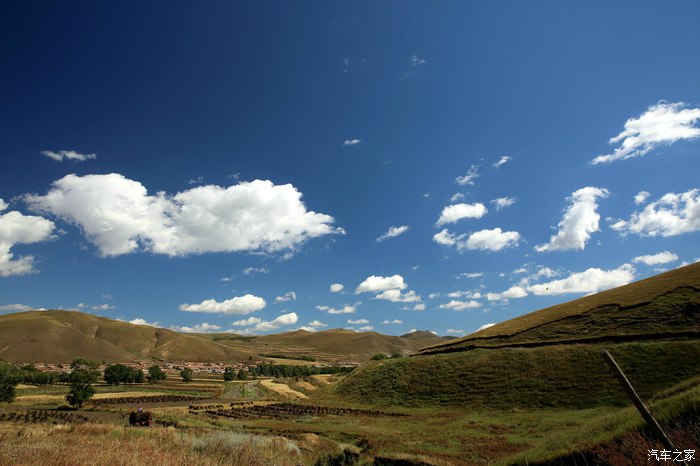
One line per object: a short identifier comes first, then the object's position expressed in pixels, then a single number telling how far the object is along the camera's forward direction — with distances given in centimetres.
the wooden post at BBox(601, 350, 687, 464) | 805
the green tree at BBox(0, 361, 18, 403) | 6906
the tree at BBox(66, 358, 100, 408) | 6906
